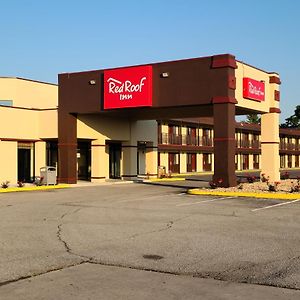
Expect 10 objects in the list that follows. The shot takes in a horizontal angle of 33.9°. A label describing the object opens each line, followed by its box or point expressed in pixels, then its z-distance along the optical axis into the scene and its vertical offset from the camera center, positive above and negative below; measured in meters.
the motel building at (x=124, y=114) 25.89 +3.27
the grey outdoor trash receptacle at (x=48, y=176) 29.72 -0.71
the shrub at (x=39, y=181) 29.64 -1.02
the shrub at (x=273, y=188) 22.75 -1.14
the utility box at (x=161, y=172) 40.62 -0.68
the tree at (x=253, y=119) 105.75 +9.63
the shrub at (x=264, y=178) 29.69 -0.90
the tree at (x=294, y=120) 114.19 +10.14
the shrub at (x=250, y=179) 29.62 -0.94
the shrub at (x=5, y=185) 27.04 -1.13
